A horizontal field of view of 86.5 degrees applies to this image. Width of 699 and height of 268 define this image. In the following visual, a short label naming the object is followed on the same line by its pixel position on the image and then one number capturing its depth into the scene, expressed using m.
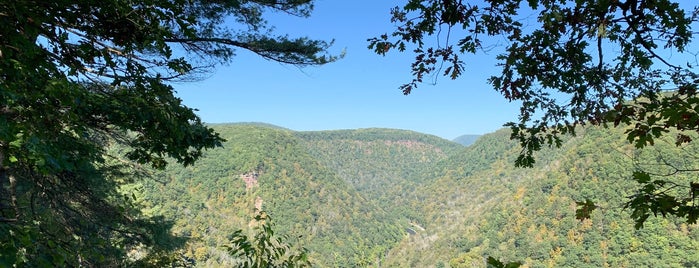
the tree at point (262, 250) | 3.81
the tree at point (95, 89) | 2.51
